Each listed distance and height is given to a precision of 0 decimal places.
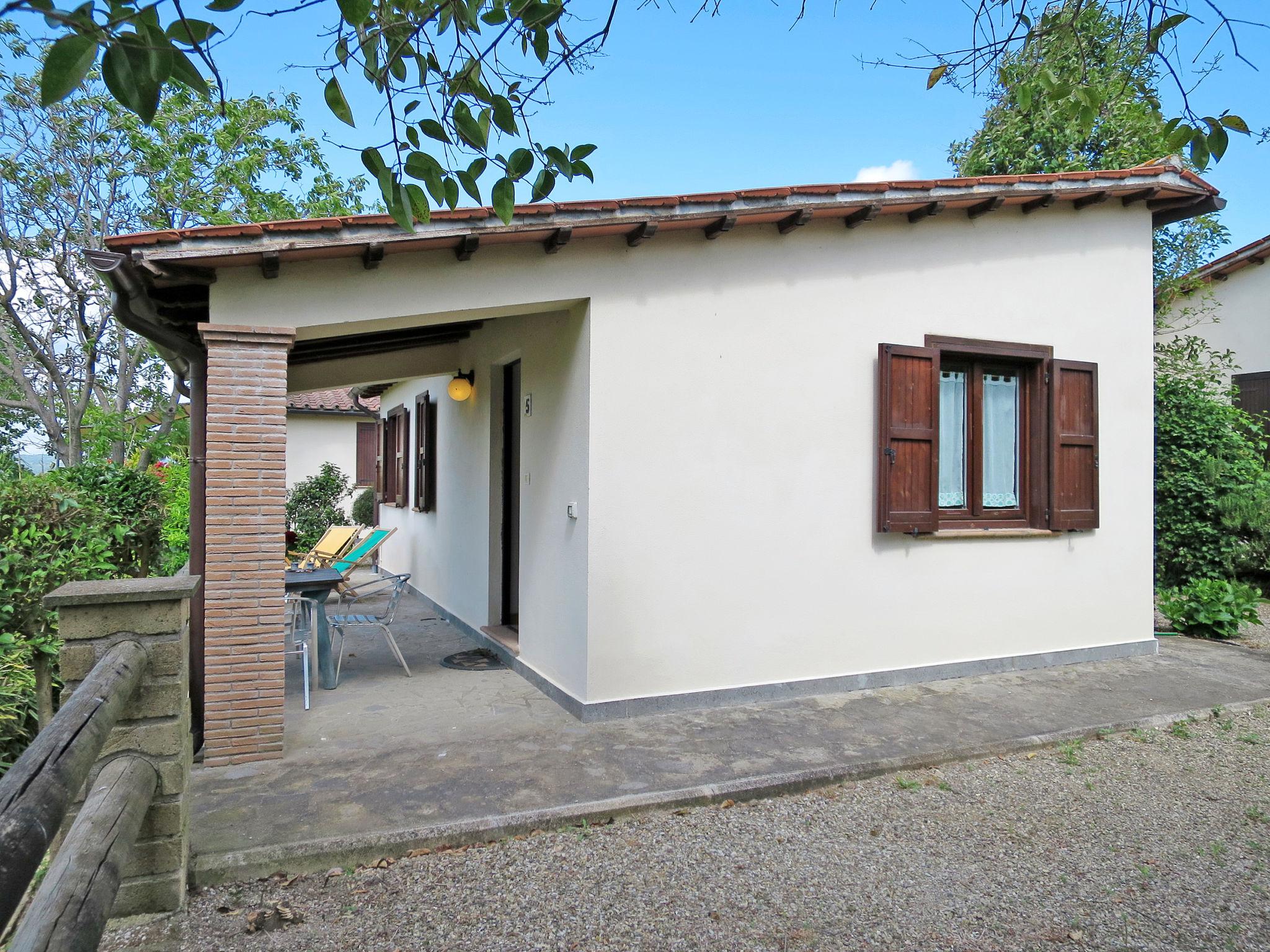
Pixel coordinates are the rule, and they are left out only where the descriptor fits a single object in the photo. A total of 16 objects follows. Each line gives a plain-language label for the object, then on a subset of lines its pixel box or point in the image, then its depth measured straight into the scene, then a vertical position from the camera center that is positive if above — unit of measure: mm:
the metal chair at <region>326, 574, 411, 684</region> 5957 -1112
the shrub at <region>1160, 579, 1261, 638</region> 8031 -1346
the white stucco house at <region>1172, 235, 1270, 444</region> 11492 +2448
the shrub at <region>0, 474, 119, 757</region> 4320 -563
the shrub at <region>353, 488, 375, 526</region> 16516 -720
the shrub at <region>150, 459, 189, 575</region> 7859 -468
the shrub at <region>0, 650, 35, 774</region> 4090 -1205
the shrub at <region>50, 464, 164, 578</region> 6629 -268
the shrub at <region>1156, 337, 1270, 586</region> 9273 -145
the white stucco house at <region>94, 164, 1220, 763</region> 4371 +455
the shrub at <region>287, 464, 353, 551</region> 16078 -625
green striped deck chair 7555 -767
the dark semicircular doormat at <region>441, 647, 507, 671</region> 6594 -1586
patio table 5734 -874
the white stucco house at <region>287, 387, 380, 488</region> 17219 +792
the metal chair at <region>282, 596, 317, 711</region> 5652 -1350
